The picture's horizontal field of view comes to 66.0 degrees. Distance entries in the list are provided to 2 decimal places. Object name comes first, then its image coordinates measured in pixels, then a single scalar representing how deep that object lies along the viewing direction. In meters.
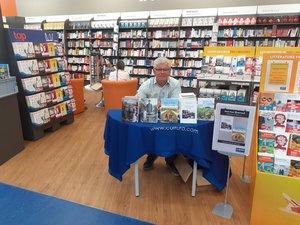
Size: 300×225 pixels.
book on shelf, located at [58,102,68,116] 4.60
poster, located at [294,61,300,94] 2.30
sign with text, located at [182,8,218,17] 7.37
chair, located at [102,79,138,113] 5.08
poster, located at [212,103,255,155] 2.04
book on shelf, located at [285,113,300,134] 2.18
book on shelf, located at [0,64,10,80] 3.18
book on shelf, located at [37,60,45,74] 4.07
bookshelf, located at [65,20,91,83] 8.78
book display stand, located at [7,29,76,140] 3.72
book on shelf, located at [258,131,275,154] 2.17
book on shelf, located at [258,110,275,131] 2.26
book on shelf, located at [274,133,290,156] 2.14
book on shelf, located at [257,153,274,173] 2.04
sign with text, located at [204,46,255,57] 4.82
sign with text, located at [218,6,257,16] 7.07
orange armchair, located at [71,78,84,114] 5.43
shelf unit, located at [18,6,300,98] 6.96
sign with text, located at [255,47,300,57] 4.25
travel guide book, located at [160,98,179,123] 2.36
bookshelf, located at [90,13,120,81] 8.29
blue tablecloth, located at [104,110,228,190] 2.29
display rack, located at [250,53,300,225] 1.93
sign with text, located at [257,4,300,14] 6.76
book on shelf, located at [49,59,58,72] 4.36
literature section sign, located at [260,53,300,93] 2.31
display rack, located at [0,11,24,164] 3.23
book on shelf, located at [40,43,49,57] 4.12
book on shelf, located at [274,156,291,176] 2.01
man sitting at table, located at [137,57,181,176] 2.96
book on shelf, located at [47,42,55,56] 4.30
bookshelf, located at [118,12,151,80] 8.03
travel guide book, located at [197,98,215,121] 2.40
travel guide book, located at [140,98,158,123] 2.37
